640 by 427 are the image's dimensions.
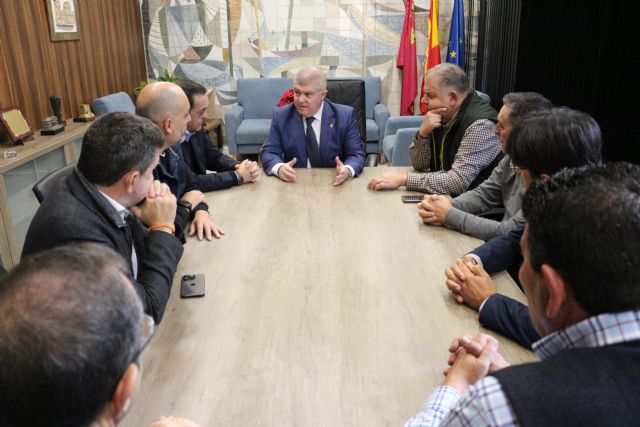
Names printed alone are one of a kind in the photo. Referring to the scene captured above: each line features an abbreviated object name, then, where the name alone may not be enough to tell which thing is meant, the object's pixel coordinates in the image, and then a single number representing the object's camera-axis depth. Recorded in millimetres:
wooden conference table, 1115
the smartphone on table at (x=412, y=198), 2373
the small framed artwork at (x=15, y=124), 3516
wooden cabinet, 3086
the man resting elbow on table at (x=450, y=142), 2568
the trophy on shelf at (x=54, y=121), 3932
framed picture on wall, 4352
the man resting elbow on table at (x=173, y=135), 2096
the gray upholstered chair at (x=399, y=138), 4387
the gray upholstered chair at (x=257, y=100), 5641
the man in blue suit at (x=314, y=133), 3125
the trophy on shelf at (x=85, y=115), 4508
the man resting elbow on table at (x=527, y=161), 1479
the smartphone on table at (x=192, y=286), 1558
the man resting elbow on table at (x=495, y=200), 1985
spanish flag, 5642
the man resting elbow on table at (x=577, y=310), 685
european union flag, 5543
